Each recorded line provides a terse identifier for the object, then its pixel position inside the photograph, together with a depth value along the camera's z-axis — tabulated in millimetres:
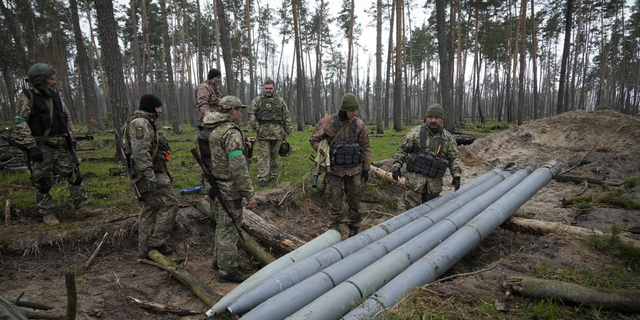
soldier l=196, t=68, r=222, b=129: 6270
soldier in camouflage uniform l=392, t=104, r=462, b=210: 5031
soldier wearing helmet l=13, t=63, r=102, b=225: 4730
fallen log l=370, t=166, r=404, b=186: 7934
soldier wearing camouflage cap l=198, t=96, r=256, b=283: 3867
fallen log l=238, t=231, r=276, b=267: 4500
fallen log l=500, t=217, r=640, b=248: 4353
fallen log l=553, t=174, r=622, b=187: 7380
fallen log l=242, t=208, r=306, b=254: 4570
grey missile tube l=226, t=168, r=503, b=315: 2855
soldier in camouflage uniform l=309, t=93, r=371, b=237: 4938
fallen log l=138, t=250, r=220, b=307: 3543
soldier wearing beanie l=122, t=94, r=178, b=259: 4195
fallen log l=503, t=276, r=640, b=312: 2684
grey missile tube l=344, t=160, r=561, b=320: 2719
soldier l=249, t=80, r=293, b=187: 7391
